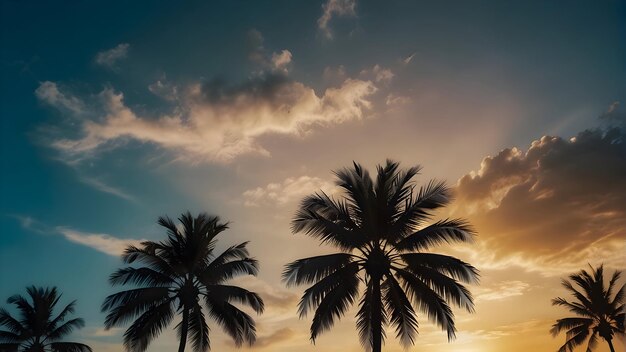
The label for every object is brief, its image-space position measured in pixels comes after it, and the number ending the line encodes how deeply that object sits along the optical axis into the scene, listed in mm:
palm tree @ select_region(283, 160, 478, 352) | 20172
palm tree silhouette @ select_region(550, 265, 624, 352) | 36594
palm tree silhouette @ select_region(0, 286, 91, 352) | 37719
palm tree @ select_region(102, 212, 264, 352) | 25234
